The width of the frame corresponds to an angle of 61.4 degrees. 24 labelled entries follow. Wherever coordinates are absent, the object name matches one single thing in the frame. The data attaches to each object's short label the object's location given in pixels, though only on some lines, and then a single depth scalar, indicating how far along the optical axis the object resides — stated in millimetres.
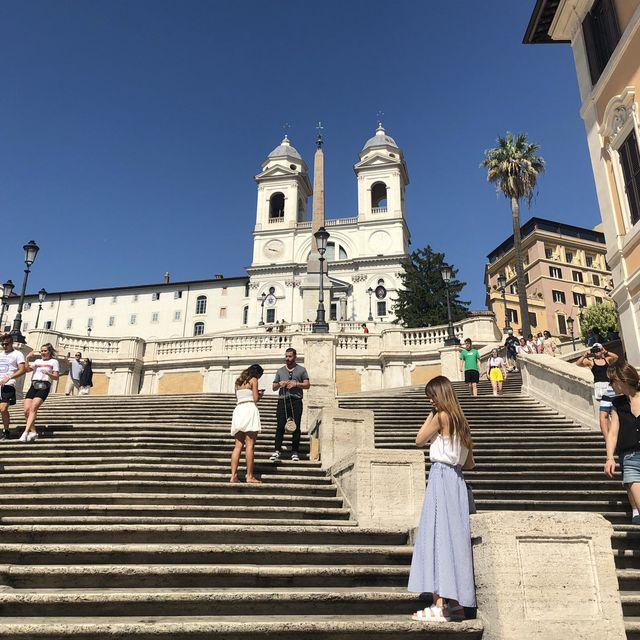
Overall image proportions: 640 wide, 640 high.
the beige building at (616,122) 14266
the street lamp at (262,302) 69788
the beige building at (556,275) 68394
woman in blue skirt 3913
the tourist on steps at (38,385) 9453
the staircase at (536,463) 5656
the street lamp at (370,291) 70062
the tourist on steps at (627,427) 5535
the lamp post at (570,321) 65281
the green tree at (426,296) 42625
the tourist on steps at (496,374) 15289
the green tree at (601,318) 43906
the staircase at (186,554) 3869
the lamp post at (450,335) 22859
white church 70938
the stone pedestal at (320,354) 18500
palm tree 37781
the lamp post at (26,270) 19203
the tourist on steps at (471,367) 15066
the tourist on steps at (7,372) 9461
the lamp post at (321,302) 17594
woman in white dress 7344
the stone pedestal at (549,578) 3512
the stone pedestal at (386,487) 6055
